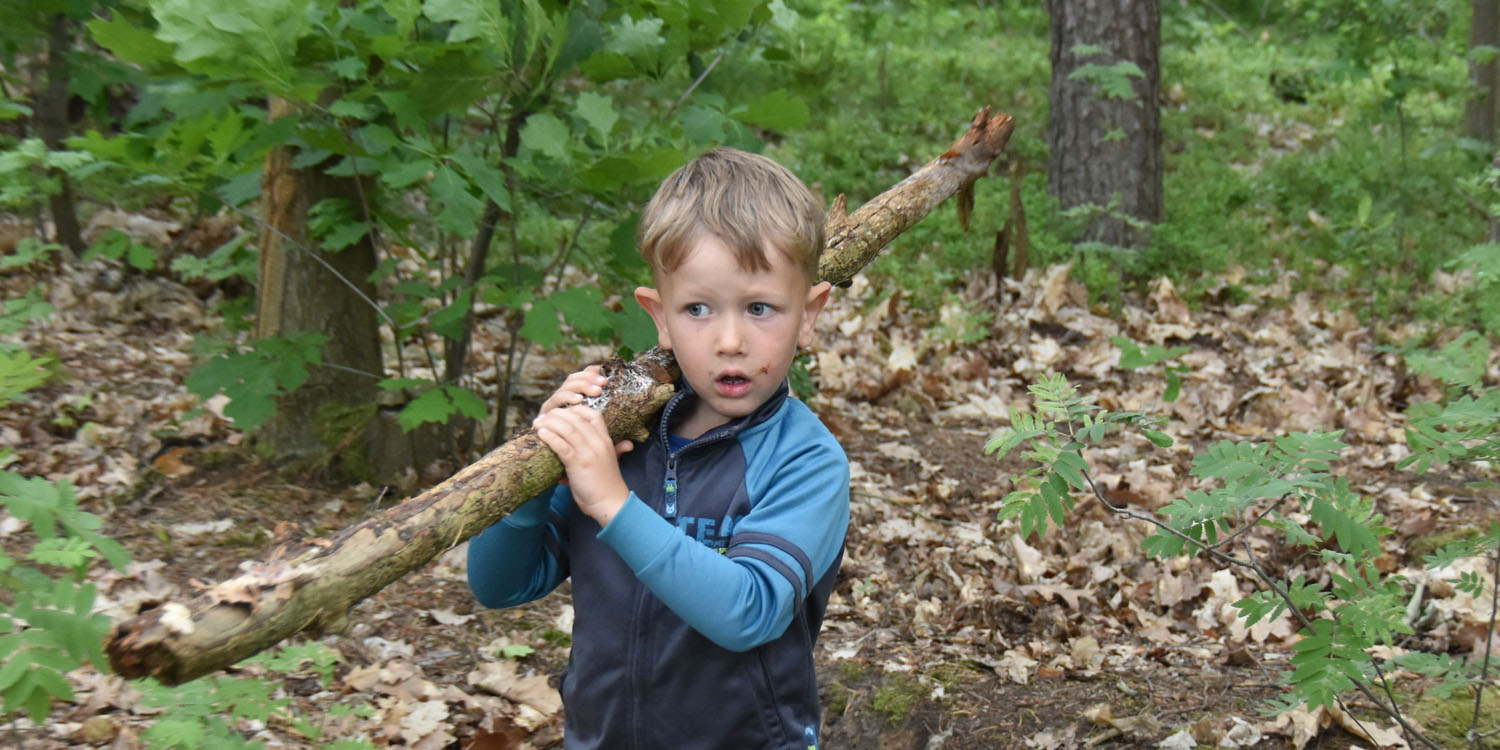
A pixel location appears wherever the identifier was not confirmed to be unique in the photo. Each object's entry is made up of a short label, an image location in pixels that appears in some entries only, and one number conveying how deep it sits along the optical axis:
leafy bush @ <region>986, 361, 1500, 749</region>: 2.25
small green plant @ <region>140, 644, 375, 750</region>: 2.22
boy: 1.97
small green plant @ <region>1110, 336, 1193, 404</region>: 5.09
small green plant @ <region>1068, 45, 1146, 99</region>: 7.23
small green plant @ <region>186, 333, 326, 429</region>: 3.91
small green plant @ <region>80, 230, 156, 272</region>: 4.58
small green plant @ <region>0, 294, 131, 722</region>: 1.85
